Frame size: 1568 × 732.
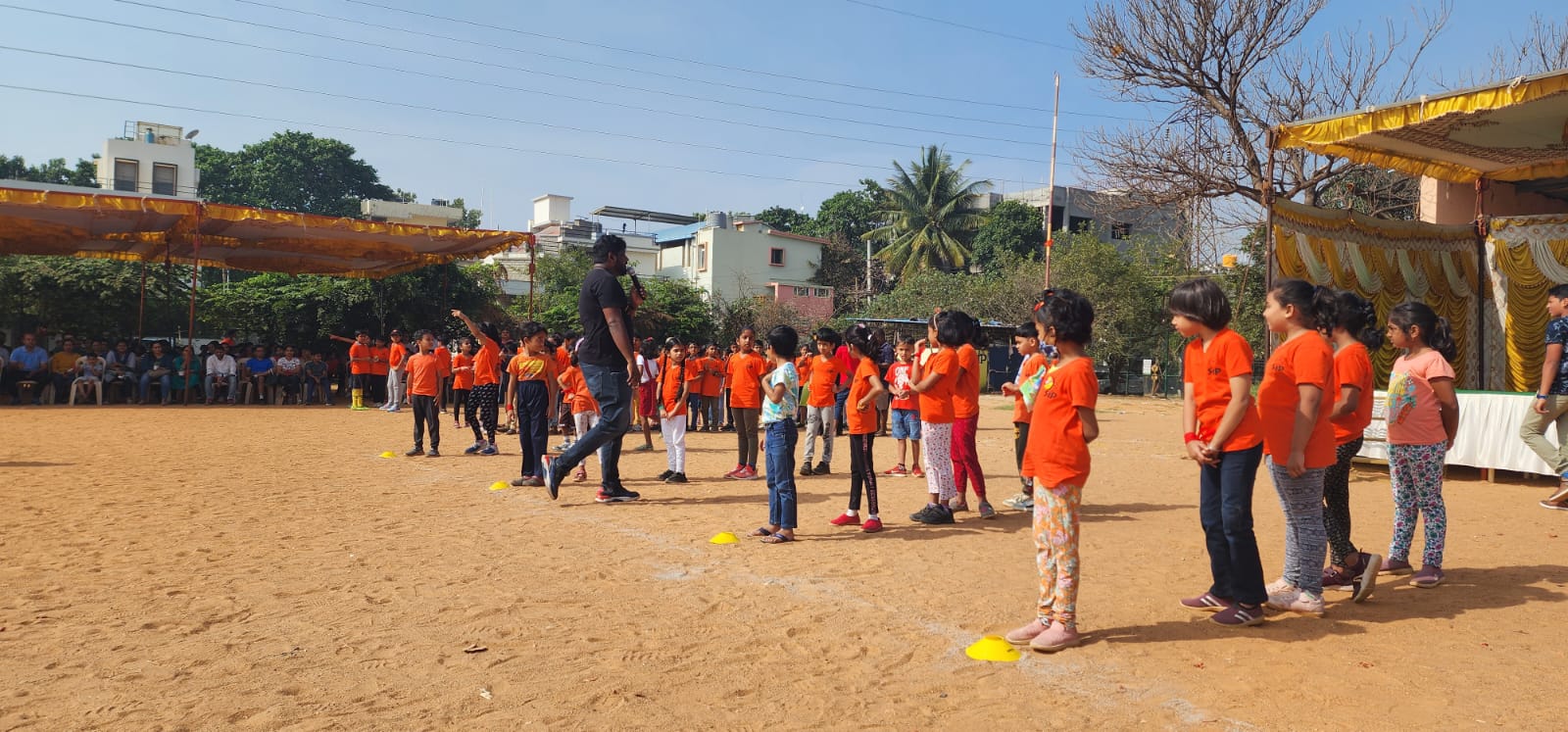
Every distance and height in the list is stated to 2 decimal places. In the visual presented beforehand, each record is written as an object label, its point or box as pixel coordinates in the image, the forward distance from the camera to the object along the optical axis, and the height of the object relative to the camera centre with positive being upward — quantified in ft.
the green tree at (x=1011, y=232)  159.43 +22.49
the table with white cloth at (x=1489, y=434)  34.42 -1.98
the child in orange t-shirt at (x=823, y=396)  29.35 -0.93
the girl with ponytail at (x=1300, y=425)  15.05 -0.75
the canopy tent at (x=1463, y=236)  41.42 +7.34
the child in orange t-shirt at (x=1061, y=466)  13.99 -1.34
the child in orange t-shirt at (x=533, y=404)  30.91 -1.27
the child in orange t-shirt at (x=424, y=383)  37.50 -0.85
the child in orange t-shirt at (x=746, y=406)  34.50 -1.36
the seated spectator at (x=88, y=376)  64.59 -1.39
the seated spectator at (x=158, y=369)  67.46 -0.90
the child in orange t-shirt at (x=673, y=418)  32.89 -1.79
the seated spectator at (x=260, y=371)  71.82 -0.96
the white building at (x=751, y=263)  159.38 +17.56
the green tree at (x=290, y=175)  202.49 +38.84
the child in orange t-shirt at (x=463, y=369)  47.84 -0.38
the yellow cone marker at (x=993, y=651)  13.75 -3.92
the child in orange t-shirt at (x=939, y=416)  24.20 -1.16
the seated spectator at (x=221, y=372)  69.67 -1.06
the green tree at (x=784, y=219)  201.57 +30.55
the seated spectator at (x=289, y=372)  73.31 -1.02
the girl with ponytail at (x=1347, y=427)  16.62 -0.87
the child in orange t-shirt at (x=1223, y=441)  14.80 -1.01
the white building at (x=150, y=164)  168.04 +33.21
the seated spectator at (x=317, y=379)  75.92 -1.60
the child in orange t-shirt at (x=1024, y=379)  26.63 -0.20
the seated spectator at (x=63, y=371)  64.80 -1.09
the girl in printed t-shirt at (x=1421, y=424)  18.11 -0.84
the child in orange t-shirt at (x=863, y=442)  23.30 -1.75
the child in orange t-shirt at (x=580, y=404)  35.91 -1.44
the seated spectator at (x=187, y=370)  66.54 -0.97
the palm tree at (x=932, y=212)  160.79 +25.94
